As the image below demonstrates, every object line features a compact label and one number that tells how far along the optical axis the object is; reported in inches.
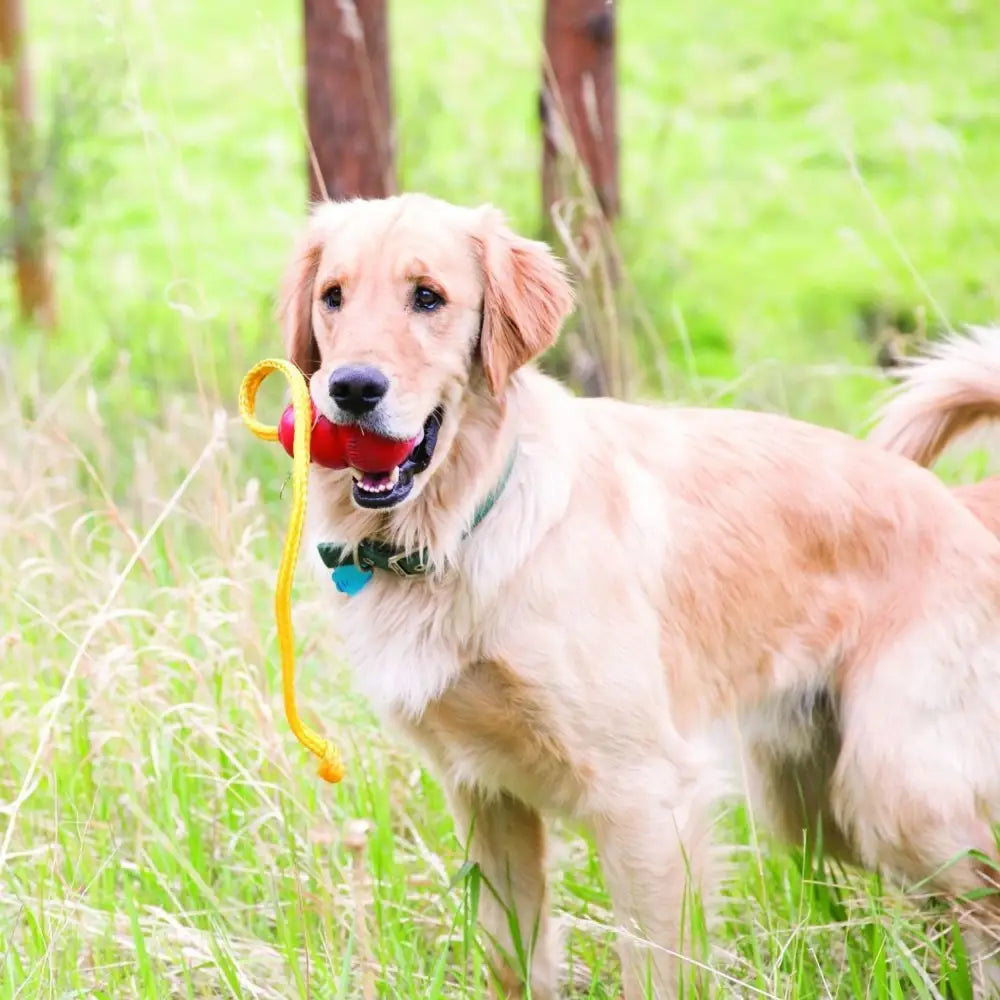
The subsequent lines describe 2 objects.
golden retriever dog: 214.7
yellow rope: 165.0
